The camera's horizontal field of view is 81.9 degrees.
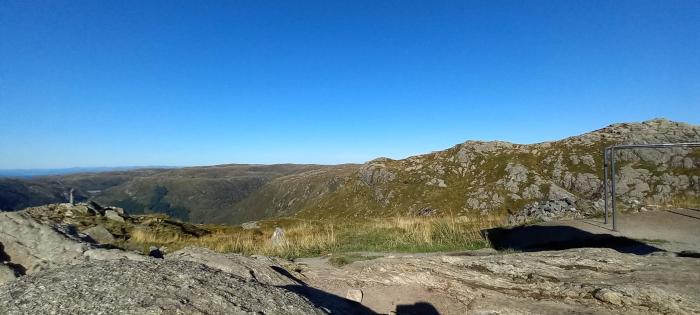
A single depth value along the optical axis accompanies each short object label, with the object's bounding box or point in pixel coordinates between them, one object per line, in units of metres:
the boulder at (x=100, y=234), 18.25
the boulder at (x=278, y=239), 18.26
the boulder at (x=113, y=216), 25.88
